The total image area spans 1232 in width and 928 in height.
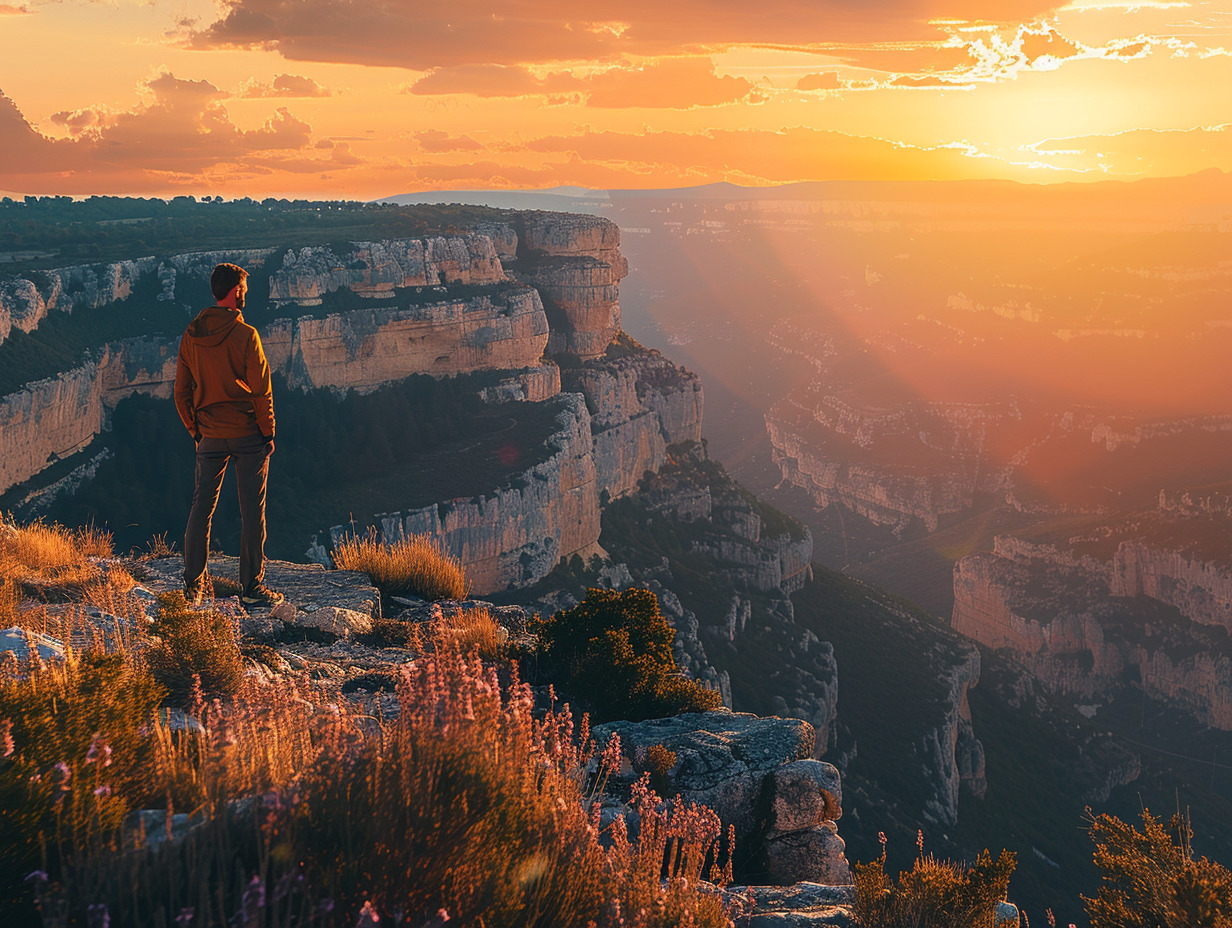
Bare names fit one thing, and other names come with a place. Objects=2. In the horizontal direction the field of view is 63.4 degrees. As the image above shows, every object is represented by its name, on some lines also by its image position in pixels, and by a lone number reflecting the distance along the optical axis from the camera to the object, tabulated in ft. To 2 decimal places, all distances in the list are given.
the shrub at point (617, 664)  39.42
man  36.52
